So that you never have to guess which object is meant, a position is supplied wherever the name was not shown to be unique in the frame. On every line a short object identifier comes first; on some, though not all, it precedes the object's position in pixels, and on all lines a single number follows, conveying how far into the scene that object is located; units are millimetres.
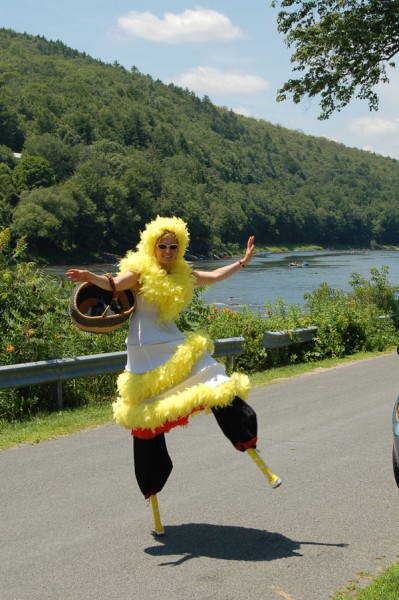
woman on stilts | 4789
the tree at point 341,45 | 18719
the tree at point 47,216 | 79000
